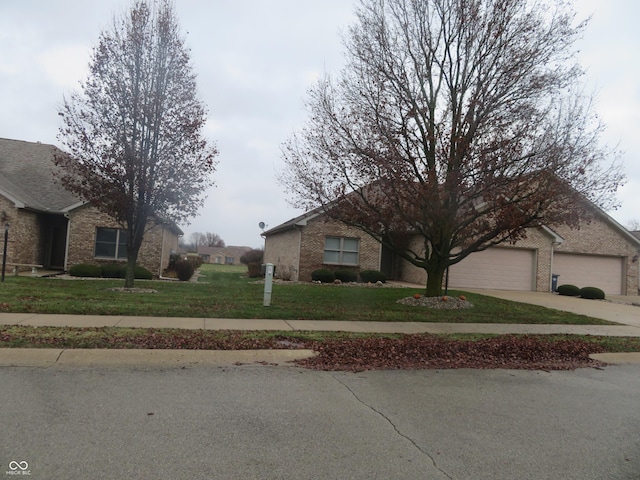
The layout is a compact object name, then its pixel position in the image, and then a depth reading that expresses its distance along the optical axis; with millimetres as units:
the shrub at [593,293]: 21281
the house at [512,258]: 23438
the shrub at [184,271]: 21828
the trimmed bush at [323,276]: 22500
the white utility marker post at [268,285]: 11844
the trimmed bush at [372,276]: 23109
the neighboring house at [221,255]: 102575
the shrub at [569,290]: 22250
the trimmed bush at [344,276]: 23062
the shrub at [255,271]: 28641
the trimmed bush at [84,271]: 19062
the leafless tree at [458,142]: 12867
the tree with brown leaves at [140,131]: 14094
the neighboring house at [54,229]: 19438
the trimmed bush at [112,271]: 19672
